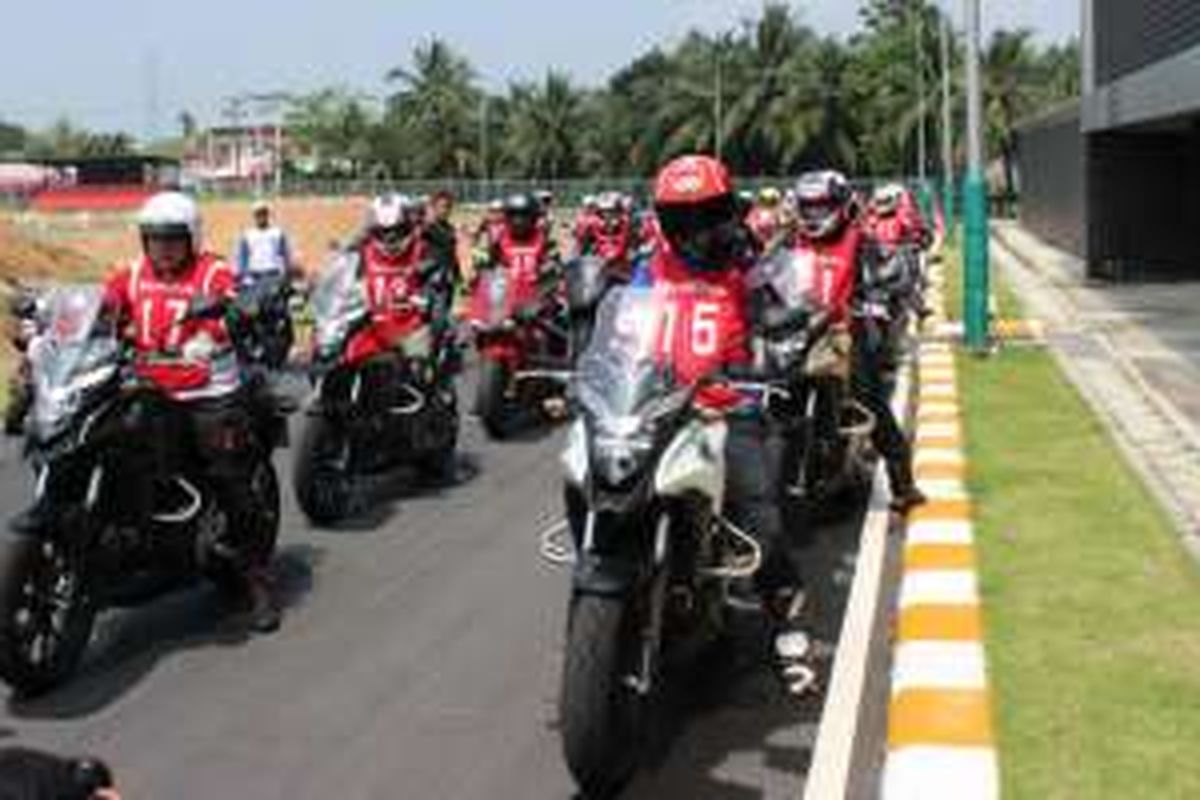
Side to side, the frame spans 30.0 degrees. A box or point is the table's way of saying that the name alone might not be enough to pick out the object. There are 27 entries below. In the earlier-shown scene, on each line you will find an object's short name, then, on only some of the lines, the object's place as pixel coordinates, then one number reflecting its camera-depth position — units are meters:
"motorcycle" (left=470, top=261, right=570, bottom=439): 15.75
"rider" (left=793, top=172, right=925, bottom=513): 11.51
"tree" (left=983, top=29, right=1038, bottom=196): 95.56
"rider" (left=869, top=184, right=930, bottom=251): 21.67
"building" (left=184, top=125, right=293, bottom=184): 111.81
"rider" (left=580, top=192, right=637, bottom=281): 22.44
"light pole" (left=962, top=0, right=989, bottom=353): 21.83
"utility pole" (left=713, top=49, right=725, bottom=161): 101.25
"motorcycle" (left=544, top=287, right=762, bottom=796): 6.41
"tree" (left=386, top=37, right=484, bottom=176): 115.88
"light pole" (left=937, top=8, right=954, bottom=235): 53.00
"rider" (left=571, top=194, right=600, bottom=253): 23.45
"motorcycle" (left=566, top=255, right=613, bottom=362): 12.84
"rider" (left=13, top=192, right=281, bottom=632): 9.36
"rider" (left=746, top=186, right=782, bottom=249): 20.62
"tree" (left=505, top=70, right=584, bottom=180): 109.75
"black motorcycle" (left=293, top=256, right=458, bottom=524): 11.73
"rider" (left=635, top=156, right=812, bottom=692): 7.57
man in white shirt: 22.12
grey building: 33.66
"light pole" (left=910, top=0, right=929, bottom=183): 79.81
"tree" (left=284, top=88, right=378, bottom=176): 122.38
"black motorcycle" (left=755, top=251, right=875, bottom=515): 10.02
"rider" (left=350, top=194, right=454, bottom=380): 12.93
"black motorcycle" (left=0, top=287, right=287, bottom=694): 8.04
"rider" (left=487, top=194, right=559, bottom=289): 17.31
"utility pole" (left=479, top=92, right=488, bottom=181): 112.62
